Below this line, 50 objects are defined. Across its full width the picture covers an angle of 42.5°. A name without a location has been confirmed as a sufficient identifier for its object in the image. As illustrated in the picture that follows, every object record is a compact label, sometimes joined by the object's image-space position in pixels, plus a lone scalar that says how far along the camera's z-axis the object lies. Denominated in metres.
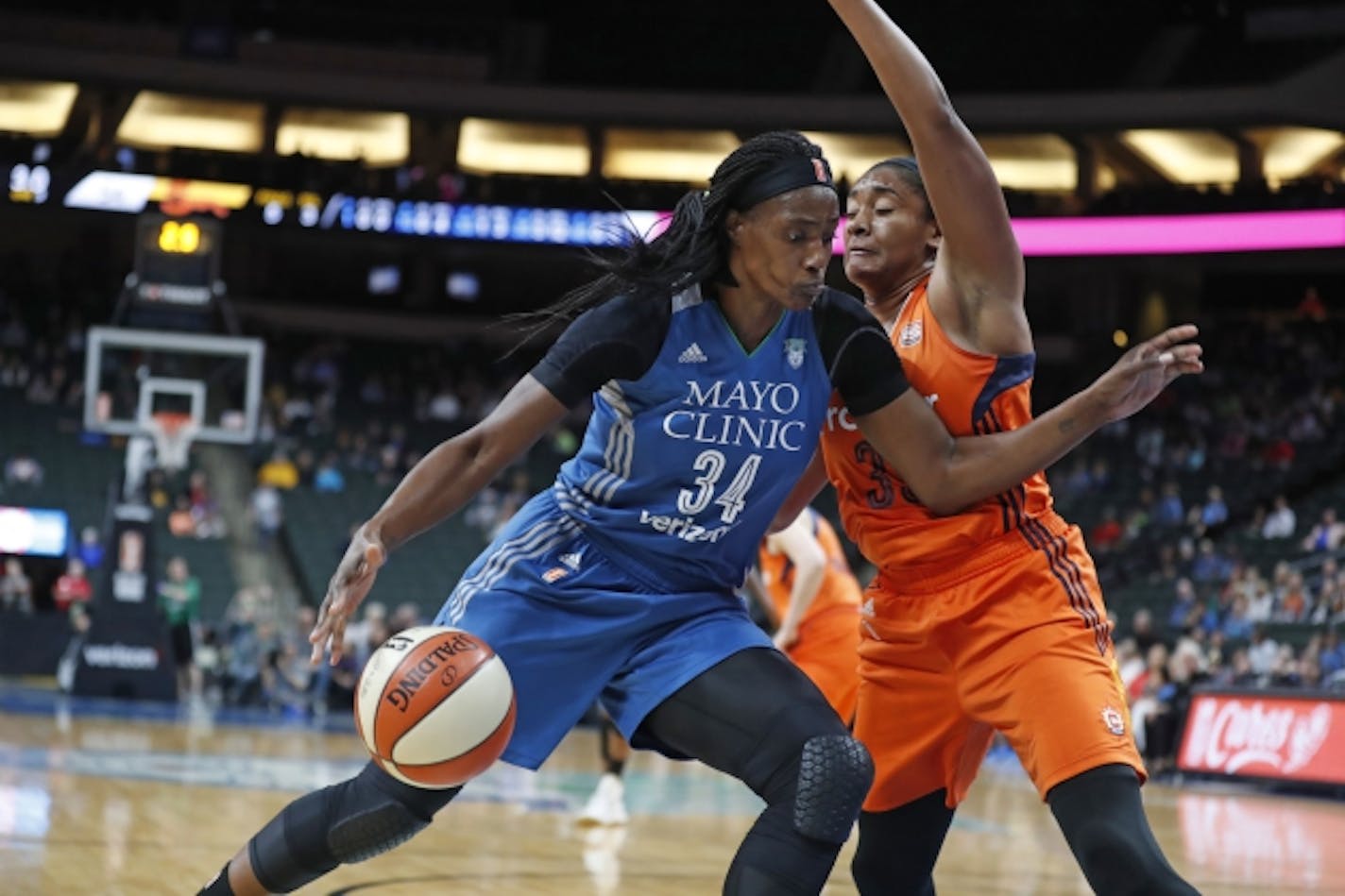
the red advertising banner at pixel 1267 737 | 13.74
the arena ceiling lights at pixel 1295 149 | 29.27
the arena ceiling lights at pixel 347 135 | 33.28
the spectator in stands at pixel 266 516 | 24.45
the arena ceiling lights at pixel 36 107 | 32.34
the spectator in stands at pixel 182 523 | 23.77
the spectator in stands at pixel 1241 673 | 16.05
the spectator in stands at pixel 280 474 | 25.72
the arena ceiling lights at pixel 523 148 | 33.44
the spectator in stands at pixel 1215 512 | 23.09
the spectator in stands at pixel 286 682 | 19.39
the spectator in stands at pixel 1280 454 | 24.48
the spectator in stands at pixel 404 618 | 19.82
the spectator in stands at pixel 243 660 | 19.59
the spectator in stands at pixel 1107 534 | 23.77
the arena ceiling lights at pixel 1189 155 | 29.75
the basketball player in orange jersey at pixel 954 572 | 3.88
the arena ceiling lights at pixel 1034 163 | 31.38
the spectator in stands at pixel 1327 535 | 19.75
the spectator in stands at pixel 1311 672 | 15.17
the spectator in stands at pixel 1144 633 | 18.30
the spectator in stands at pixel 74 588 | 21.33
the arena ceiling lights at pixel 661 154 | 32.91
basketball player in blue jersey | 3.90
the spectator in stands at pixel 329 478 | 25.86
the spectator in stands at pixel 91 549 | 23.12
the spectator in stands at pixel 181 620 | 19.73
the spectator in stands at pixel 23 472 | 24.27
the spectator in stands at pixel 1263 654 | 16.62
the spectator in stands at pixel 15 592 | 21.39
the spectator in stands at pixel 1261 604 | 18.41
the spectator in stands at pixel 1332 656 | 15.43
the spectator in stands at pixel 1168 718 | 15.92
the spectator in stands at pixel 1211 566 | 21.02
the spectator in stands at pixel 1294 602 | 17.91
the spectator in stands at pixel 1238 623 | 18.36
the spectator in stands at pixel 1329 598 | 17.14
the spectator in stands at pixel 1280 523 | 21.67
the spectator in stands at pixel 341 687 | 19.47
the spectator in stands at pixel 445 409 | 29.20
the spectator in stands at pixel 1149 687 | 16.47
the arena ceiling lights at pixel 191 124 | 32.69
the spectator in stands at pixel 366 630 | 19.61
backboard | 19.67
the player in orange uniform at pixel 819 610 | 8.18
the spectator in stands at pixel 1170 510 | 23.75
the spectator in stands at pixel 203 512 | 23.91
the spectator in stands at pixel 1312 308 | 29.19
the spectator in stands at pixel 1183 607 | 19.83
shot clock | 19.39
